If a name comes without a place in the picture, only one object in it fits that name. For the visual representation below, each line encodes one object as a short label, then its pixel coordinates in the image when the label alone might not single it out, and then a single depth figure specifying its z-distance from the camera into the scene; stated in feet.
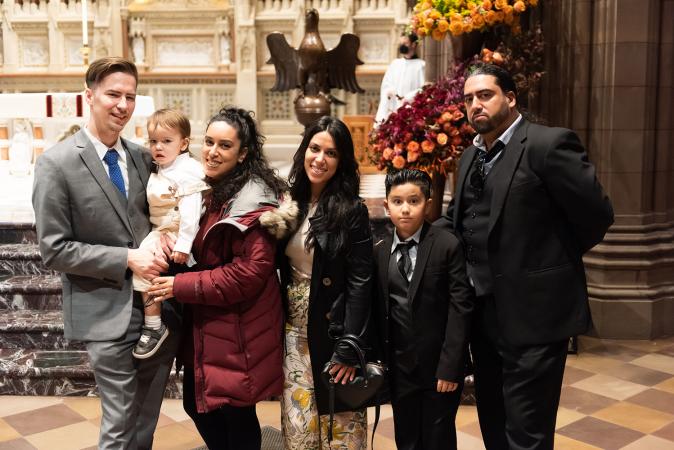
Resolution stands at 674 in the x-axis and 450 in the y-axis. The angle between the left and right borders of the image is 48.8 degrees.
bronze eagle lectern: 22.99
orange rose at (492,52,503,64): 15.75
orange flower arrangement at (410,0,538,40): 15.75
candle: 21.66
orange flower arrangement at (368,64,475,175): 15.02
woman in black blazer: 8.70
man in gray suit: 8.14
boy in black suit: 8.73
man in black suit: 8.11
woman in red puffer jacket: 8.51
